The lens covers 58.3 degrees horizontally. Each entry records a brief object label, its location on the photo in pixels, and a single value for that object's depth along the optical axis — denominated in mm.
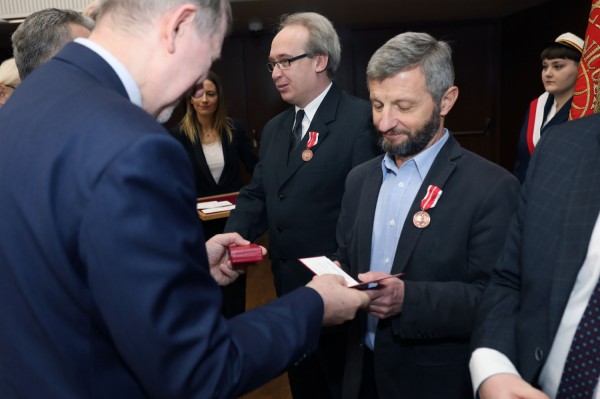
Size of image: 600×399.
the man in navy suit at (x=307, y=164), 2533
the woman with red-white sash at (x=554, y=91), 3848
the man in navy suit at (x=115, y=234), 840
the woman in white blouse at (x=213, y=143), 3939
